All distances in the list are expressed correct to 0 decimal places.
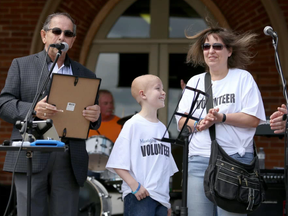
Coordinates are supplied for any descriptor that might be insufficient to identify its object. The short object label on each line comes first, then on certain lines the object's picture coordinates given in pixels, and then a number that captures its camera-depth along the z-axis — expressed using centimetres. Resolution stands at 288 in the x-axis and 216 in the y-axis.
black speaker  831
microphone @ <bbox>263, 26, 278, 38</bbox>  525
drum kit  899
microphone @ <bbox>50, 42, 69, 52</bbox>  487
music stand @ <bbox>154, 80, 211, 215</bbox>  457
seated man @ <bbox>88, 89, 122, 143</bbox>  1041
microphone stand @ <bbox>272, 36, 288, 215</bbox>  481
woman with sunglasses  542
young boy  536
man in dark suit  523
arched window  1274
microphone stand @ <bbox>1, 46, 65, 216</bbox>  427
